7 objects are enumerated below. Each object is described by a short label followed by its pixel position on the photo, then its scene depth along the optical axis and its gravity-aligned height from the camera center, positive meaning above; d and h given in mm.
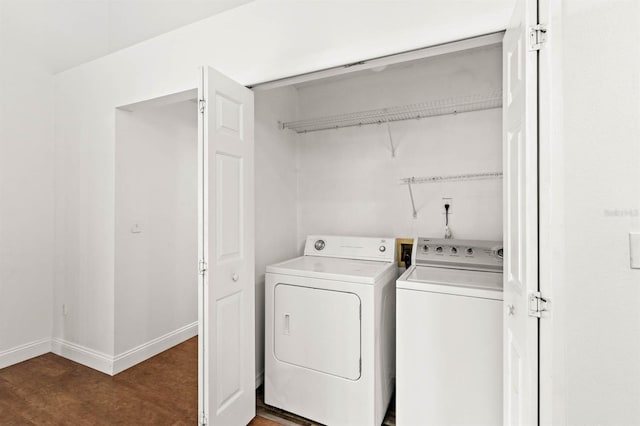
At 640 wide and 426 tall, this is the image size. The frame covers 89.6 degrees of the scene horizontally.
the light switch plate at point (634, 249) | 1143 -126
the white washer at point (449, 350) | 1563 -696
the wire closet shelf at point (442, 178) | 2252 +257
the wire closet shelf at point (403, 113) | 2131 +733
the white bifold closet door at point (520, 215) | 1002 -5
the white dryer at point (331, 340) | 1797 -755
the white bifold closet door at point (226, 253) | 1560 -207
